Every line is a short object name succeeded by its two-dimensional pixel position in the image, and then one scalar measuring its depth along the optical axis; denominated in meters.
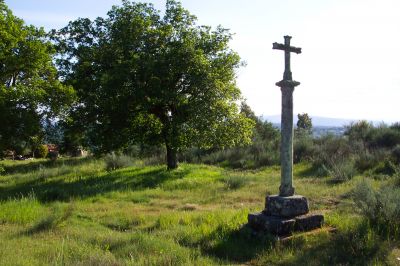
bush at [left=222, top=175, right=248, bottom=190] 14.83
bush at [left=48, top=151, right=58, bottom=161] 29.89
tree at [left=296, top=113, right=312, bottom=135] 48.87
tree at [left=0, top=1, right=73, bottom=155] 13.90
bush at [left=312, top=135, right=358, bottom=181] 15.88
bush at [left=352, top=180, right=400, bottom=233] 7.67
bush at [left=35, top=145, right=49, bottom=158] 33.48
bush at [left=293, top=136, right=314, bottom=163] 22.14
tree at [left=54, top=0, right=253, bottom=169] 17.00
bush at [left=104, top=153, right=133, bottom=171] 21.84
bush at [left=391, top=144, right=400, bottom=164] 17.87
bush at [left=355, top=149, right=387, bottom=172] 17.83
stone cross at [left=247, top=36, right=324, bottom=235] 8.02
